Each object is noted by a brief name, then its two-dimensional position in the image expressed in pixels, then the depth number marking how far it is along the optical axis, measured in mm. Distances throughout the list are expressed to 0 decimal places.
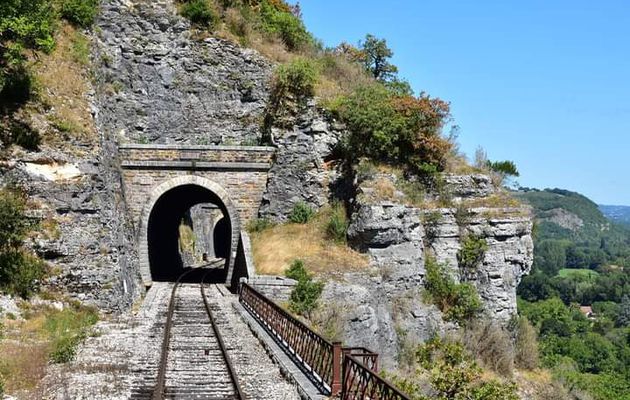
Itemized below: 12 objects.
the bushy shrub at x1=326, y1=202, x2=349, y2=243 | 26859
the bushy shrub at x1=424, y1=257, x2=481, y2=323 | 25594
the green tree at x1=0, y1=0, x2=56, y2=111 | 20078
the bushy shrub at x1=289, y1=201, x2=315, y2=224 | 28734
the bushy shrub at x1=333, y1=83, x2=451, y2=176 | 27953
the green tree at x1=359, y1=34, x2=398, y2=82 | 40562
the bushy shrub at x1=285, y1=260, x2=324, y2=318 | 21870
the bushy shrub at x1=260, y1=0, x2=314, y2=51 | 35591
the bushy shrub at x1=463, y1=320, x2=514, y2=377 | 24594
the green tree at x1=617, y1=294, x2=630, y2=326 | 122400
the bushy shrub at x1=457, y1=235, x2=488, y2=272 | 26844
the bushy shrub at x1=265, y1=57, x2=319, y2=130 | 30688
